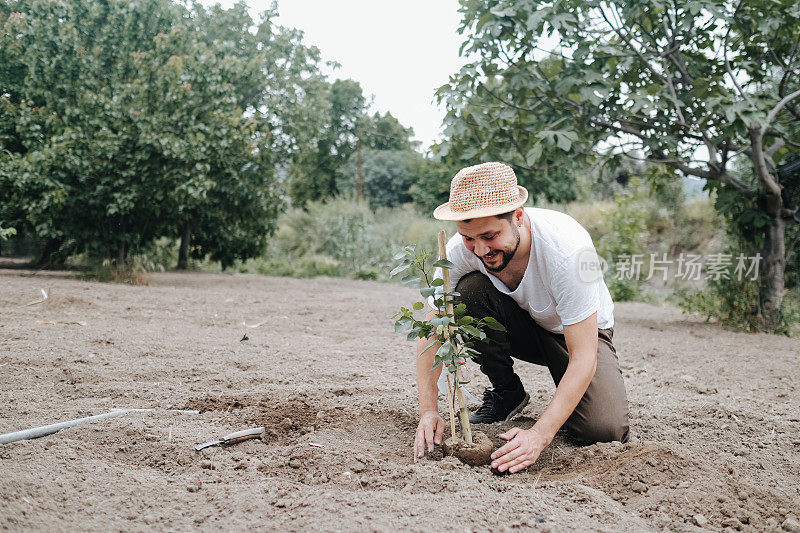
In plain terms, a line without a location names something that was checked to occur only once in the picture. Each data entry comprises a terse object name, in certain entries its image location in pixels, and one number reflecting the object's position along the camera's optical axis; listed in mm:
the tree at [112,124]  7637
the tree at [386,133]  30172
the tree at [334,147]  27359
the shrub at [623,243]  9047
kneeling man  2057
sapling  2033
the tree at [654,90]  4598
